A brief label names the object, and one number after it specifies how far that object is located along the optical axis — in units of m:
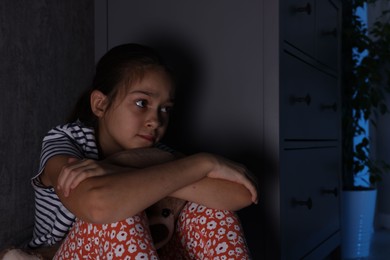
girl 0.80
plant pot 2.36
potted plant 2.39
